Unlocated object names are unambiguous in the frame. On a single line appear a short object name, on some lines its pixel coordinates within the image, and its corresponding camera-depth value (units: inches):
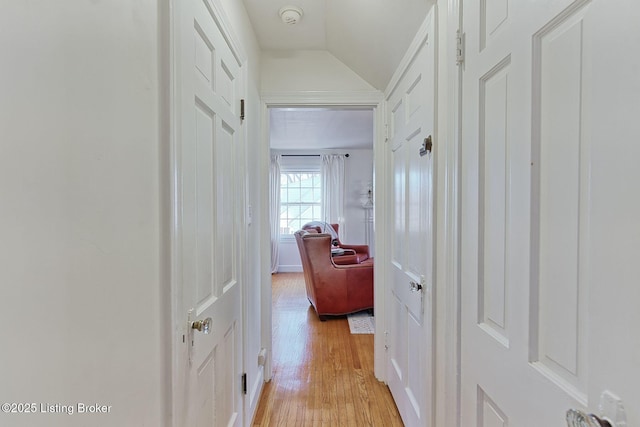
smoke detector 67.1
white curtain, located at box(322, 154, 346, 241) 232.4
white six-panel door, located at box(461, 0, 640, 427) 19.0
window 238.1
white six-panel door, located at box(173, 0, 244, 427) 33.6
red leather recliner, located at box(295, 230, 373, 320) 132.3
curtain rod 233.6
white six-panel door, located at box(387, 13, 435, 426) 52.0
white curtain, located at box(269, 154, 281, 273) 230.2
